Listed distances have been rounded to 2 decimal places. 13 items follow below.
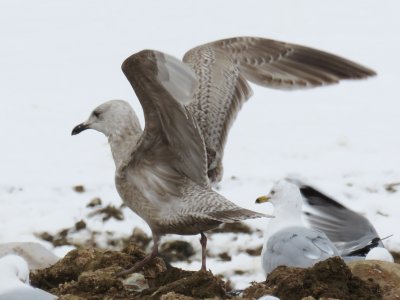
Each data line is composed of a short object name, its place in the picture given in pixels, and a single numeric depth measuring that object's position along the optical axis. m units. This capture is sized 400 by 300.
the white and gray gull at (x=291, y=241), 12.53
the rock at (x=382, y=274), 10.81
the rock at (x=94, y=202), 18.28
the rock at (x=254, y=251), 16.34
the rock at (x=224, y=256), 16.19
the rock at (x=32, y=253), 13.57
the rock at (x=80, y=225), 17.42
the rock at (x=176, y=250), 16.36
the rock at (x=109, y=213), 17.70
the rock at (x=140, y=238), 16.82
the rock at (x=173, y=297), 10.45
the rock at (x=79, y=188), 19.10
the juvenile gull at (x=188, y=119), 11.61
